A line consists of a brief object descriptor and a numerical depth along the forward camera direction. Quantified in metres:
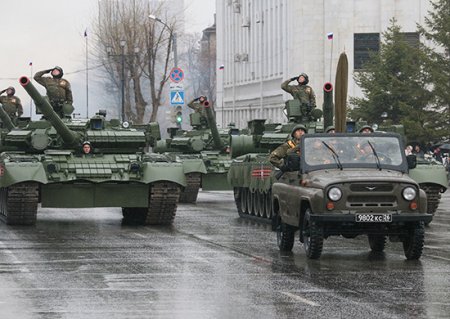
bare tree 83.06
